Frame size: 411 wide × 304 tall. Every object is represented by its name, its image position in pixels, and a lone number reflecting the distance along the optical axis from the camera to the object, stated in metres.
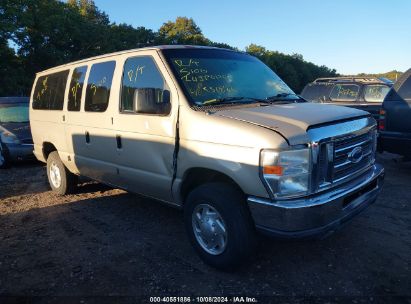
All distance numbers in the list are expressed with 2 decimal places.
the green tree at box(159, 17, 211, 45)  59.24
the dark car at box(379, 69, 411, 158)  6.35
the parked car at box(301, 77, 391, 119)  10.19
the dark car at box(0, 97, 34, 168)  8.79
